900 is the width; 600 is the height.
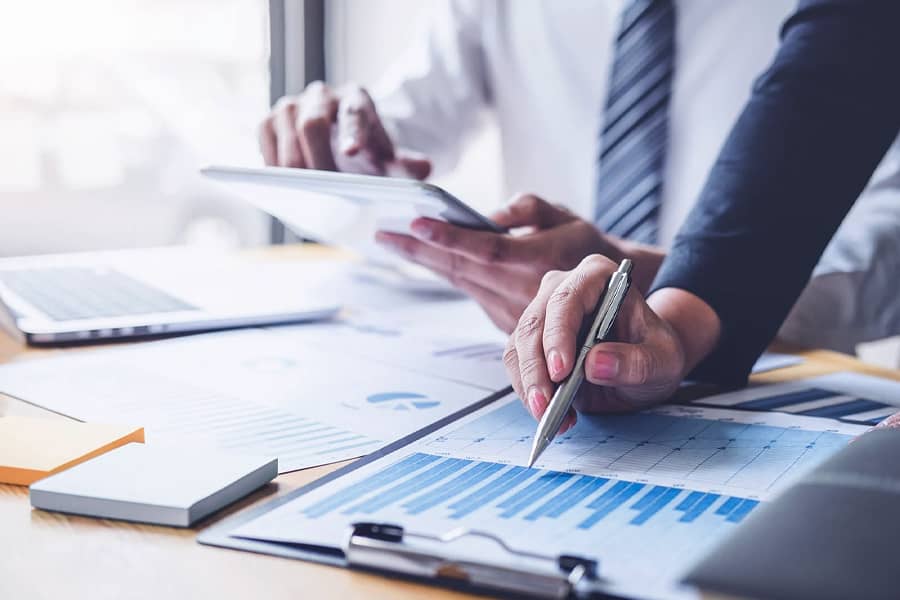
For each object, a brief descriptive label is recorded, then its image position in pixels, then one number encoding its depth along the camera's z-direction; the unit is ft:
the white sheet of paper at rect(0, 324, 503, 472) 1.77
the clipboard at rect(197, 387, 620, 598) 1.11
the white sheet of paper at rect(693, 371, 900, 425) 1.96
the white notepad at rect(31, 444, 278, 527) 1.35
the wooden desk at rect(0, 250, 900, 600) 1.16
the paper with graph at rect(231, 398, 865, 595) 1.24
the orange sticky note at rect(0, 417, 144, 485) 1.51
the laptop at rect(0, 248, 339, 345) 2.66
